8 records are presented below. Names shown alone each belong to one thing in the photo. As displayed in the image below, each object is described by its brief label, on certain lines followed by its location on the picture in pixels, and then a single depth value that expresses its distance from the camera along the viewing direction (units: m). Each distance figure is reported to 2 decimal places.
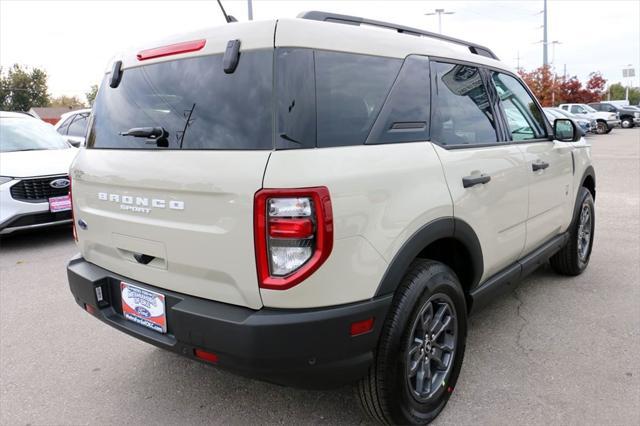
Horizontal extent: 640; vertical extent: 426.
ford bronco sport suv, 1.97
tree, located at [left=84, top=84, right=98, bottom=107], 78.55
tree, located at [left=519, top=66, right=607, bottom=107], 39.12
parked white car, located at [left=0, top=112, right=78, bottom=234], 6.00
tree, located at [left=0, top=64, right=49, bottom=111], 59.78
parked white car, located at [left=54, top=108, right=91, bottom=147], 10.30
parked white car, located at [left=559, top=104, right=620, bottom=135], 28.59
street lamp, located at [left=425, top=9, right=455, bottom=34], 31.35
